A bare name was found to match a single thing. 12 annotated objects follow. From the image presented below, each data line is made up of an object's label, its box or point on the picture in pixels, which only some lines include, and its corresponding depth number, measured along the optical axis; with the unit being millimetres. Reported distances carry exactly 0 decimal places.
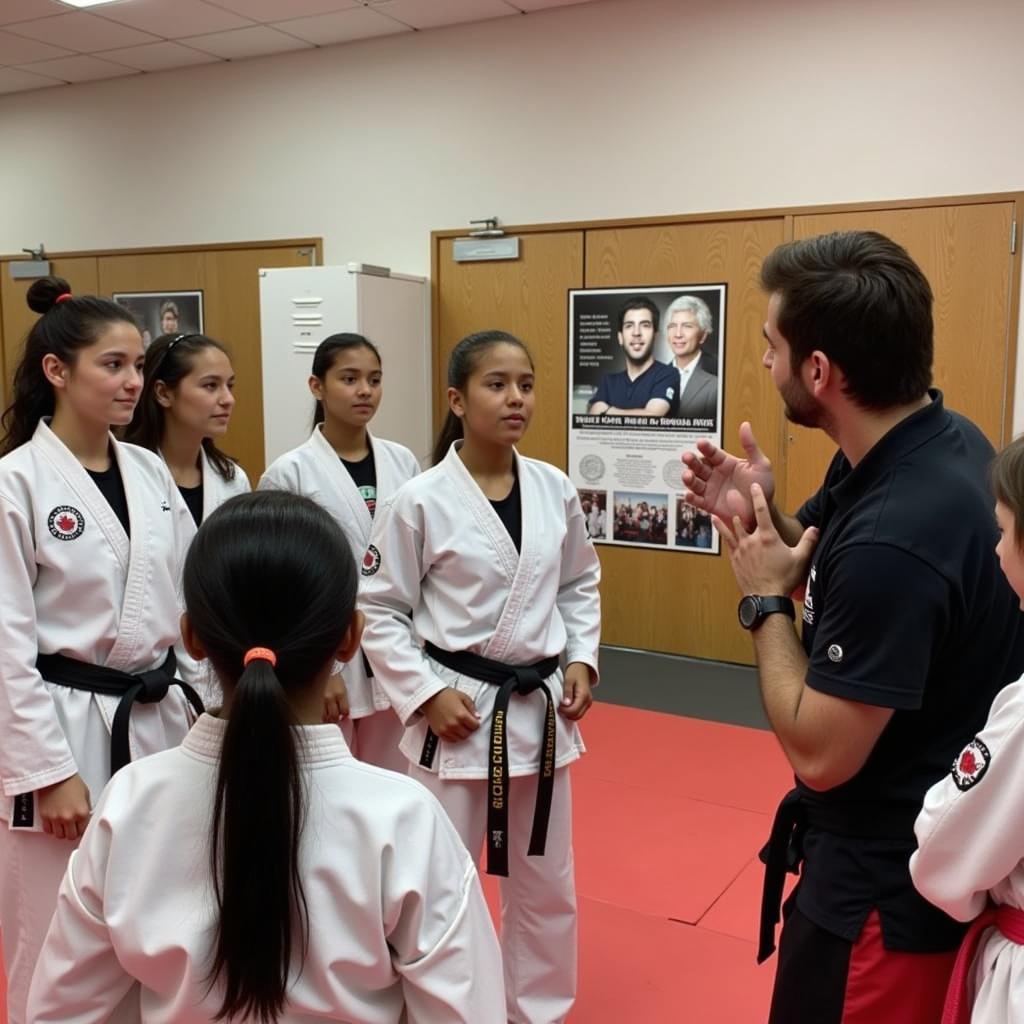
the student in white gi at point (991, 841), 1051
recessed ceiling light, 4961
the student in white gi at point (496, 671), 2006
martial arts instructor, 1205
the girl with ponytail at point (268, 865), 1017
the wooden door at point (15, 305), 6707
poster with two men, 4832
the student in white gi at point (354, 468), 2777
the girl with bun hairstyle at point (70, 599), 1760
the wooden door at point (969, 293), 4180
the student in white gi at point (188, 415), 2805
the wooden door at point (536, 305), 5141
